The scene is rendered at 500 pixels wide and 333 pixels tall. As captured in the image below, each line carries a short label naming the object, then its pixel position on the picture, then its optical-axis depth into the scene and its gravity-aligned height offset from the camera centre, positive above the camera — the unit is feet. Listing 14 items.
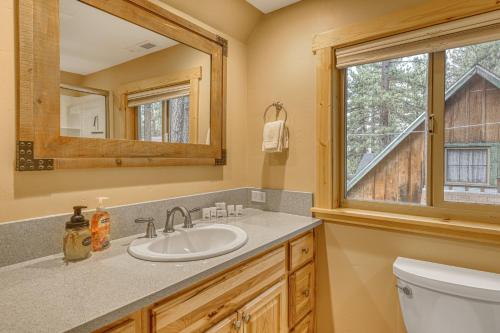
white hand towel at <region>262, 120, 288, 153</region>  5.97 +0.55
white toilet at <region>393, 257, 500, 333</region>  3.72 -1.84
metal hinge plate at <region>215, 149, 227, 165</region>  6.04 +0.08
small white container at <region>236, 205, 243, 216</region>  5.98 -0.97
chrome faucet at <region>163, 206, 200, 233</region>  4.60 -0.94
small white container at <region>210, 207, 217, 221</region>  5.65 -0.99
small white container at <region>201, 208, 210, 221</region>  5.57 -0.99
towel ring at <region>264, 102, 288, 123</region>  6.24 +1.21
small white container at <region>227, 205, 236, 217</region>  5.91 -0.98
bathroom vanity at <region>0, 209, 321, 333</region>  2.39 -1.21
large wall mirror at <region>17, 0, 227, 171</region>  3.46 +1.14
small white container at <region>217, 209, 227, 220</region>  5.73 -1.02
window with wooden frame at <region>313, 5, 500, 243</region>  4.51 +0.68
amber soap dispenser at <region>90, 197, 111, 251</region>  3.78 -0.87
